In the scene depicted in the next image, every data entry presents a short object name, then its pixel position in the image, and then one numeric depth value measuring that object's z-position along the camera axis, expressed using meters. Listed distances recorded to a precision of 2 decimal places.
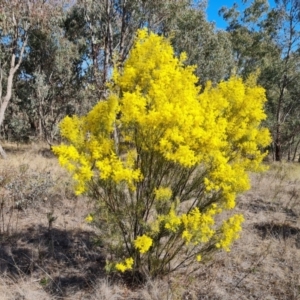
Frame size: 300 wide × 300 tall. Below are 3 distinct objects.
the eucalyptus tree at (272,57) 16.94
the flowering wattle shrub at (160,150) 3.05
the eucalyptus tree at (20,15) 10.43
